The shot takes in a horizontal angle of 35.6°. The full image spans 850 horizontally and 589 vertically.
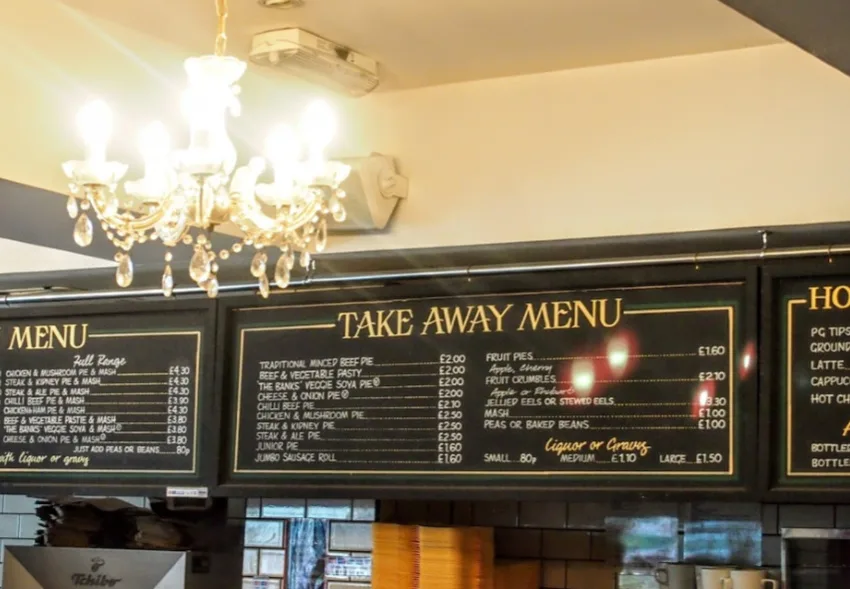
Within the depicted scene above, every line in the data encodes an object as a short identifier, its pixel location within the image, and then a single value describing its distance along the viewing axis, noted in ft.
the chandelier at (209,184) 9.00
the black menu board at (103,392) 15.08
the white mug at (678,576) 12.96
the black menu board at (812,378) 11.71
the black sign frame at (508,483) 12.09
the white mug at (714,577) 12.56
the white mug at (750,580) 12.40
